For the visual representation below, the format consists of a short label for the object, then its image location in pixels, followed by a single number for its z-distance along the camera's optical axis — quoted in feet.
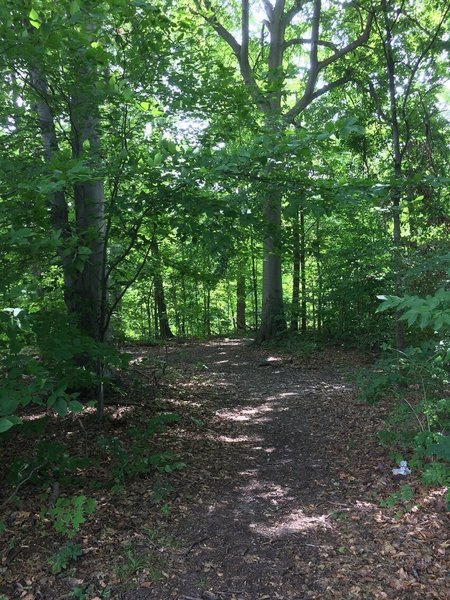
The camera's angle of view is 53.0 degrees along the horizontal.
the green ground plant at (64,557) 10.25
